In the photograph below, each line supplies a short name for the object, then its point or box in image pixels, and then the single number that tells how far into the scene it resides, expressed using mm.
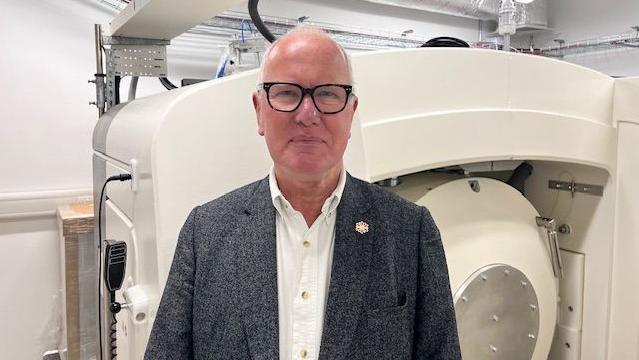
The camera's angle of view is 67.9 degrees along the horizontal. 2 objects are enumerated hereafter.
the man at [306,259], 715
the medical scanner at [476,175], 906
